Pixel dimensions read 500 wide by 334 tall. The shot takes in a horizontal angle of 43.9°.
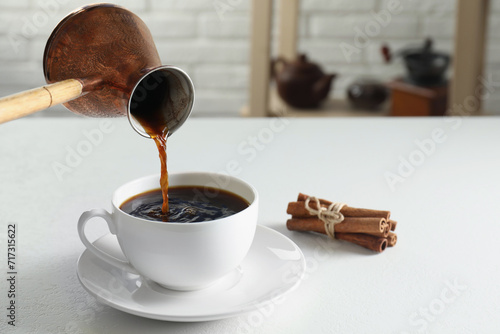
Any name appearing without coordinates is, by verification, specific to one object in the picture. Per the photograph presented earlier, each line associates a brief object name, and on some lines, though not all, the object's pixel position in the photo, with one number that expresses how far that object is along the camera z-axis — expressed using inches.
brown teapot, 87.8
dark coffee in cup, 27.0
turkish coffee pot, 29.5
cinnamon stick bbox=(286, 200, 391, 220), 32.5
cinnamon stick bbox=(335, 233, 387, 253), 31.1
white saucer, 24.2
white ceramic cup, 25.0
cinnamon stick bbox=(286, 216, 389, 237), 31.2
